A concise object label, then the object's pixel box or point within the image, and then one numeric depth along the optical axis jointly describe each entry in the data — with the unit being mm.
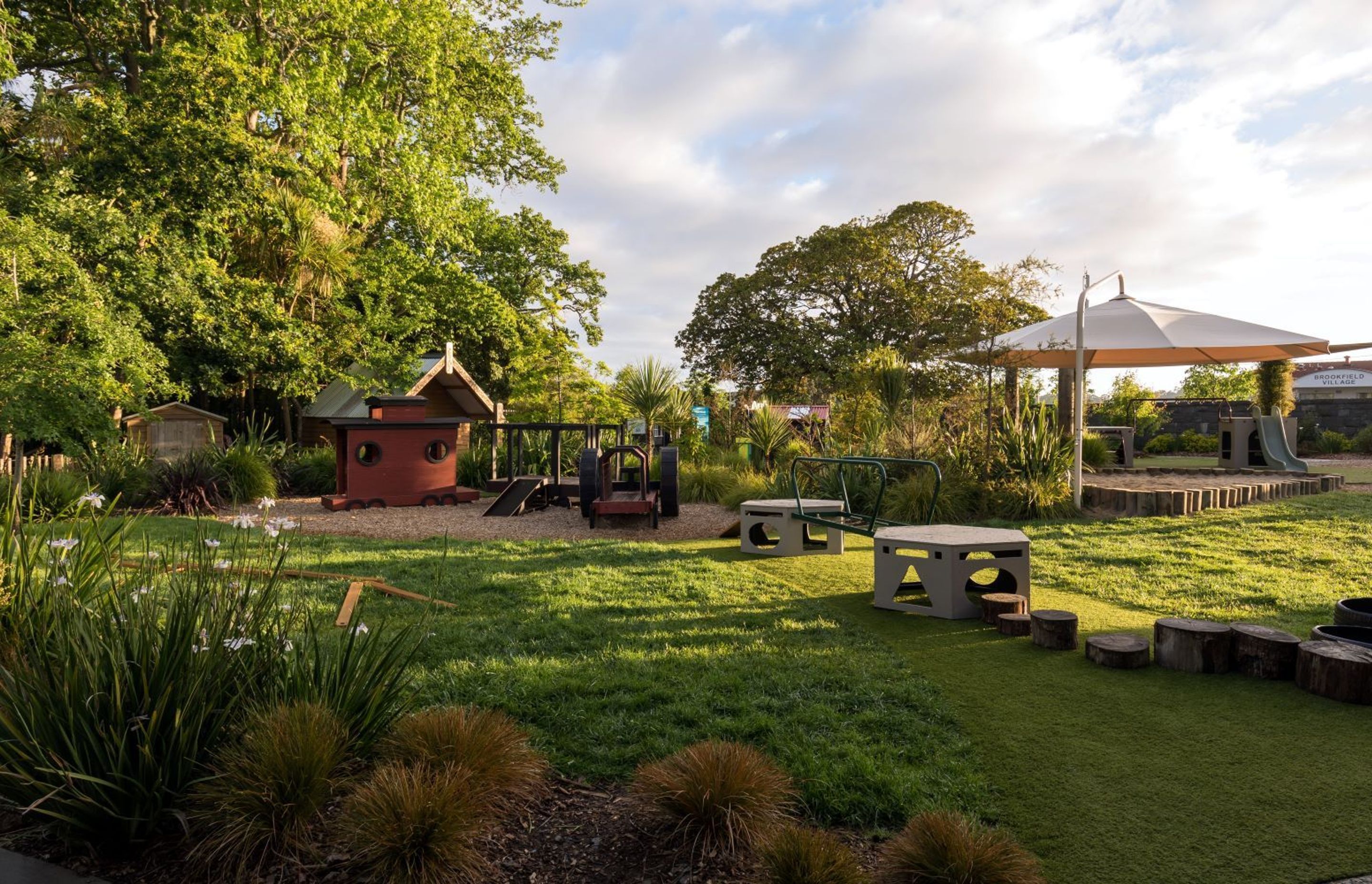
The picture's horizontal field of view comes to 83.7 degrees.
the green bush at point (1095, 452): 13914
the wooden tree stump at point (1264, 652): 3518
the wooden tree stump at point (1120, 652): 3750
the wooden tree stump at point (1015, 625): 4414
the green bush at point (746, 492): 10625
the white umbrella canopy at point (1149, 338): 10180
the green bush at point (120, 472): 10141
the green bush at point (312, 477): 13562
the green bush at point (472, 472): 14078
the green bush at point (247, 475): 11055
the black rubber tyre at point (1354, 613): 3771
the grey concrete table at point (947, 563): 4809
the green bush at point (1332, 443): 19734
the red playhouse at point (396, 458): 11180
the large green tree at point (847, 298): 26609
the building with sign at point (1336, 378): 55094
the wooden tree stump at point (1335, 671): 3252
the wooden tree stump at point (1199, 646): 3656
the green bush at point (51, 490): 8930
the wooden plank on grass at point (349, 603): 4262
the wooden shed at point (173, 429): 13781
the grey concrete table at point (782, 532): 7215
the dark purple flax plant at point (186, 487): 9977
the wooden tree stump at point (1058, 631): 4082
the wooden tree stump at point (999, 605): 4574
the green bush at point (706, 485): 11727
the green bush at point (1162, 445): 20453
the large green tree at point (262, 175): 12953
